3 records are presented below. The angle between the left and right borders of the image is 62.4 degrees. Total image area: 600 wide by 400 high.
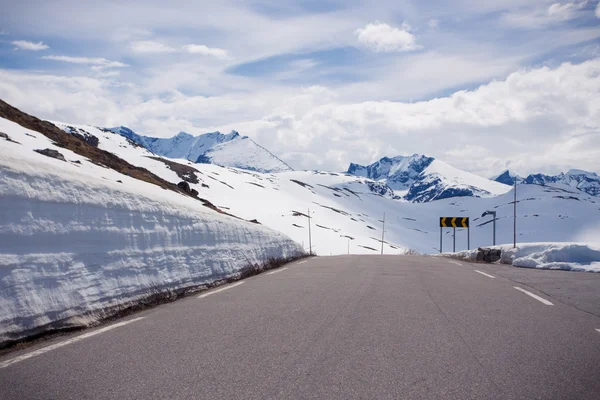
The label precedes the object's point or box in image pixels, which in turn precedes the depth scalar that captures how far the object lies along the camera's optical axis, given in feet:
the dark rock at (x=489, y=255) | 75.07
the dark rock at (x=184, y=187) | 154.51
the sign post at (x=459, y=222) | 157.89
